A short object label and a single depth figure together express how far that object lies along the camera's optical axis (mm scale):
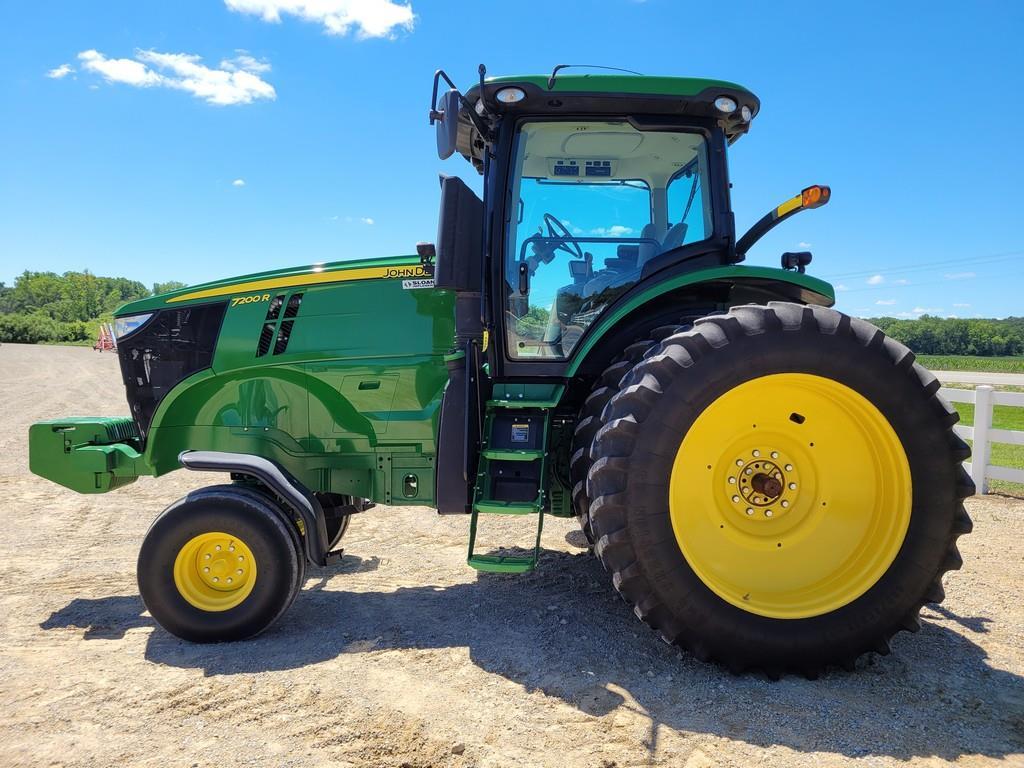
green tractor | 2836
